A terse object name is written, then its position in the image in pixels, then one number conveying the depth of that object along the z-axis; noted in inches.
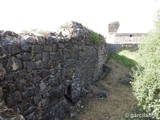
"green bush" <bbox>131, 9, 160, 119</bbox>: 171.7
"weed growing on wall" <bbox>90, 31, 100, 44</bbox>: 225.4
